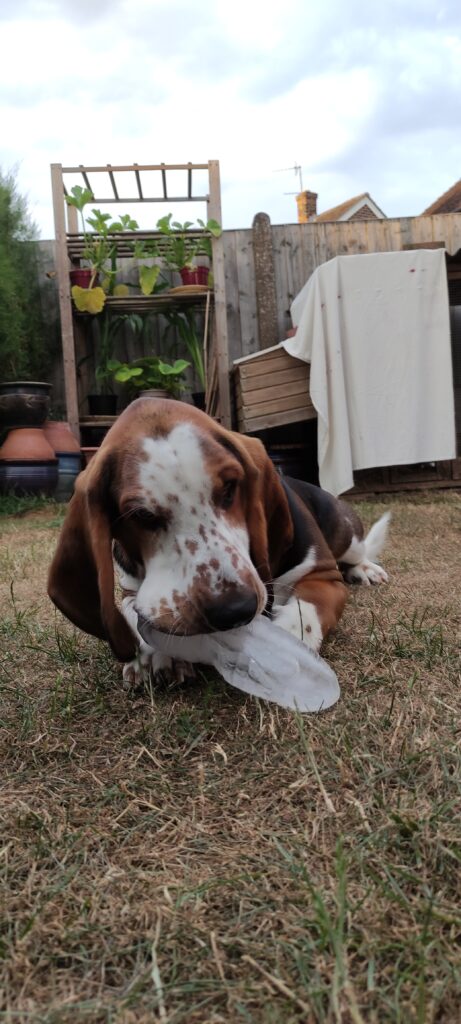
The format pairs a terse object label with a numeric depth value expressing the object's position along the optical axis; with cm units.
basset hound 171
